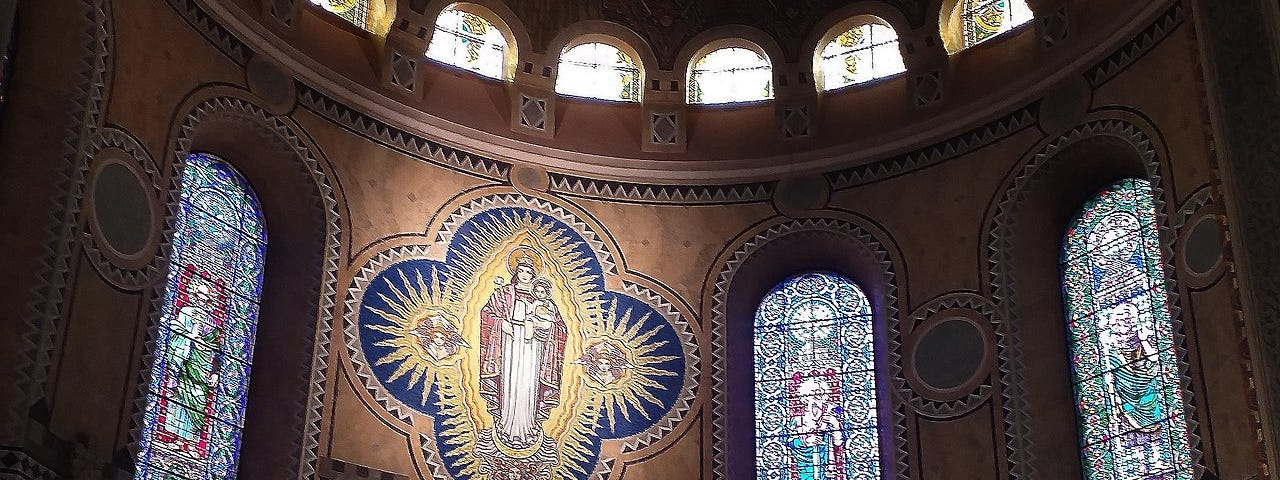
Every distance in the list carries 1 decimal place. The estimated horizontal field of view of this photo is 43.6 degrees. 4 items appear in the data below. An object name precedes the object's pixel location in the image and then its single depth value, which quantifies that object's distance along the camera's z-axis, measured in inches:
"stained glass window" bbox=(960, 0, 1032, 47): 703.7
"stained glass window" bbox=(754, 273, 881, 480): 678.5
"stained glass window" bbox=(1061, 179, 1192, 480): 593.3
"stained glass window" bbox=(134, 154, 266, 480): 580.1
